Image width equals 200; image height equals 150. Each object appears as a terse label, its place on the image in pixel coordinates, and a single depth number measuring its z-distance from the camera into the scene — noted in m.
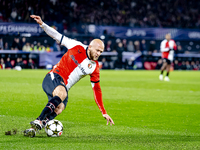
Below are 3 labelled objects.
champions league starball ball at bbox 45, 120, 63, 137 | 9.59
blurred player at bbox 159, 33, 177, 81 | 36.22
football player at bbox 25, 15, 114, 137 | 10.20
